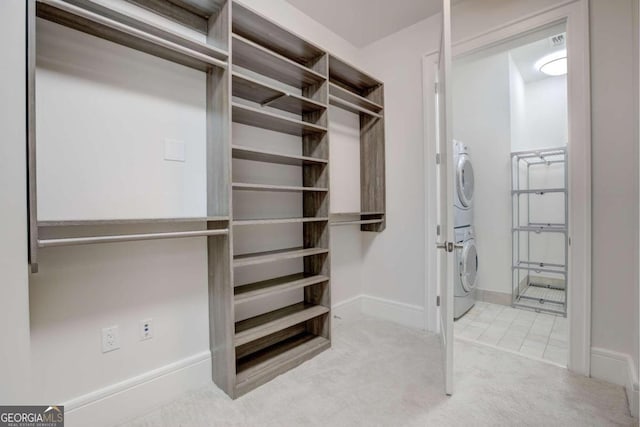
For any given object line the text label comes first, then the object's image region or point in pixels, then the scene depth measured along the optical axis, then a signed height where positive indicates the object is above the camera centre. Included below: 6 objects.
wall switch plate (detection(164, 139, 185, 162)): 1.62 +0.36
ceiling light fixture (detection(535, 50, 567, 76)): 3.24 +1.73
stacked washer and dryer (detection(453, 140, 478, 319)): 2.78 -0.25
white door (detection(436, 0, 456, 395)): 1.56 +0.08
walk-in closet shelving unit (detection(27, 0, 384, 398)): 1.29 +0.38
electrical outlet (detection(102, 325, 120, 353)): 1.42 -0.62
